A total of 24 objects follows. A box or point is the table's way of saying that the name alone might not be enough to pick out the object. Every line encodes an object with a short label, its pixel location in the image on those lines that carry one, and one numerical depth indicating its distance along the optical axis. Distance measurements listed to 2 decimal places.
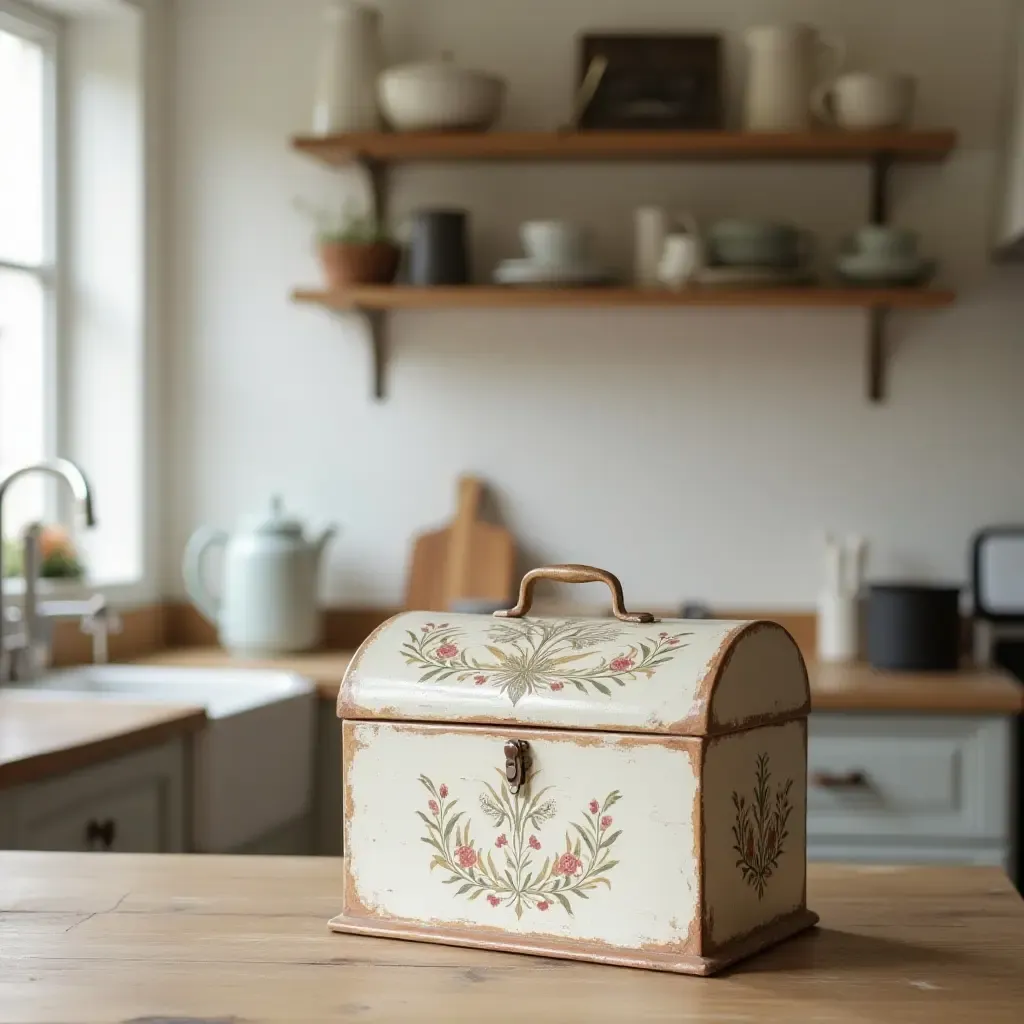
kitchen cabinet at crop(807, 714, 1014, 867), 2.76
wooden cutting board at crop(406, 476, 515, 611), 3.33
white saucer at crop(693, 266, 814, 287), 3.06
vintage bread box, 0.97
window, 3.20
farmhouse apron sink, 2.50
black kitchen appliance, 3.20
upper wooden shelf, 3.06
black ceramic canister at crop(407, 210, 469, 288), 3.20
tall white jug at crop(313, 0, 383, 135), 3.23
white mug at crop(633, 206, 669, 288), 3.21
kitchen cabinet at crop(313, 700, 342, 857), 2.94
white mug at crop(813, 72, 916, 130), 3.07
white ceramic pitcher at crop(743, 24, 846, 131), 3.13
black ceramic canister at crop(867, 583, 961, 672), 2.97
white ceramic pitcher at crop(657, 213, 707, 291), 3.10
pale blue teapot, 3.20
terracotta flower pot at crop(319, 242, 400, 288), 3.20
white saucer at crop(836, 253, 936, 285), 3.07
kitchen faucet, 2.62
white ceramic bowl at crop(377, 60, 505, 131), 3.12
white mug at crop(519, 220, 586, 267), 3.08
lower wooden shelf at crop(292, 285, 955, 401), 3.05
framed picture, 3.23
